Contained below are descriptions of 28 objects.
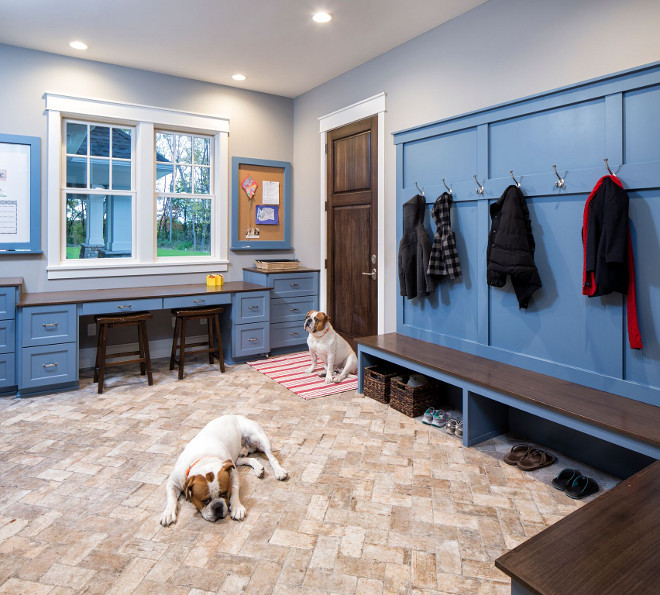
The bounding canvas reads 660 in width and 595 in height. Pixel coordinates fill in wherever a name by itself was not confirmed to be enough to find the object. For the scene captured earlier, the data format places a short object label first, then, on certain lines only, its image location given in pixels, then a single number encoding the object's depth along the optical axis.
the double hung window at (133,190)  4.37
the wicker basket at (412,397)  3.29
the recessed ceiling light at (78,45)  3.97
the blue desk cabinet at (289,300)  4.95
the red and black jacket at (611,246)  2.30
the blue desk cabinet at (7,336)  3.60
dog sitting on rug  3.94
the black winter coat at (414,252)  3.50
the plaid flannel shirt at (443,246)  3.30
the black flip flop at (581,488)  2.26
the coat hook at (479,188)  3.12
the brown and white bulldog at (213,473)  2.03
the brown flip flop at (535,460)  2.52
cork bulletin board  5.25
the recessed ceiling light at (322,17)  3.49
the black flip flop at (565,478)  2.33
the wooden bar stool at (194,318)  4.16
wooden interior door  4.46
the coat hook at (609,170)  2.40
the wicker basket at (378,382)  3.57
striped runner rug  3.83
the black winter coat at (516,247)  2.76
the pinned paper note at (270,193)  5.44
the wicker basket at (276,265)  5.07
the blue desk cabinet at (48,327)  3.60
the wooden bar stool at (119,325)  3.77
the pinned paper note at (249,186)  5.29
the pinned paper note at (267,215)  5.42
